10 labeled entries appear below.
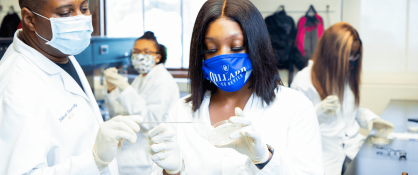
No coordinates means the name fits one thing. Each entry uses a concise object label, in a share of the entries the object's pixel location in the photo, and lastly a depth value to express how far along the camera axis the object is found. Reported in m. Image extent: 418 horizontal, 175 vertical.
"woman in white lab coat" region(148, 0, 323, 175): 1.09
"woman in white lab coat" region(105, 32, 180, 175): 2.83
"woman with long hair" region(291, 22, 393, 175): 2.69
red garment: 4.05
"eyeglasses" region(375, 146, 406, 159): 1.95
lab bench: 1.73
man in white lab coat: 1.02
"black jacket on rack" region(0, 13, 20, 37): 3.06
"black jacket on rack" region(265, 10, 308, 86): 4.14
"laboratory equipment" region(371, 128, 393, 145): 2.28
